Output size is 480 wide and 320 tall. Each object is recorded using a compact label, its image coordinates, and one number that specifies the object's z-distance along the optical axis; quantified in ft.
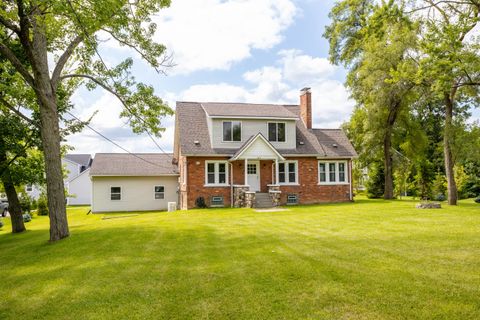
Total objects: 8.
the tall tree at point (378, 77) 74.28
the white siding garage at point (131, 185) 87.51
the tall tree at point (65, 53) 31.73
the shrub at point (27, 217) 83.32
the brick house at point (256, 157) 71.97
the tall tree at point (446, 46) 39.34
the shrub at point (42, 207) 98.37
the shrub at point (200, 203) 71.05
